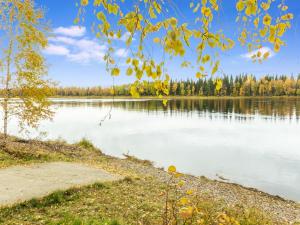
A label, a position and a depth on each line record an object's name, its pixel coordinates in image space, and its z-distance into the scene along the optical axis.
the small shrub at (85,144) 19.75
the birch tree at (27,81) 13.16
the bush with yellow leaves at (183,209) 3.26
